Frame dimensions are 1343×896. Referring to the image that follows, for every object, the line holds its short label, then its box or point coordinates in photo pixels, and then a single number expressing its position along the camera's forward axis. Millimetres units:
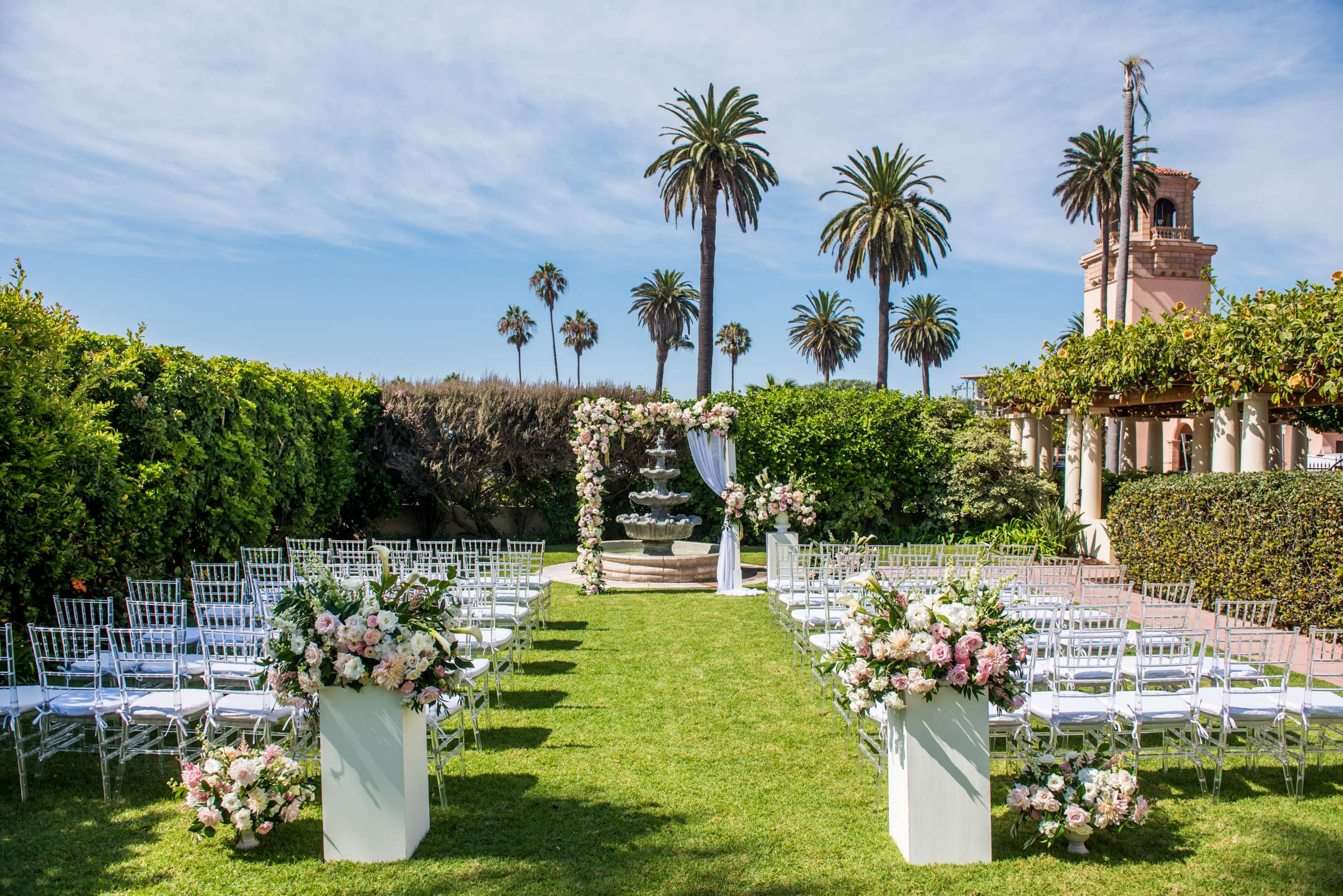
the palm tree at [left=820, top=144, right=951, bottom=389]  26281
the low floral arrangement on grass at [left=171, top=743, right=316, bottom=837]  4172
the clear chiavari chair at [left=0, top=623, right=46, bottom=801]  4875
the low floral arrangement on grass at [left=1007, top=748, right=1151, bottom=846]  4121
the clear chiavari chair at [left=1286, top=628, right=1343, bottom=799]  4910
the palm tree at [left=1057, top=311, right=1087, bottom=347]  41272
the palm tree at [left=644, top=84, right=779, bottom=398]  22094
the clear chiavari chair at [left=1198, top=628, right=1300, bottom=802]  4969
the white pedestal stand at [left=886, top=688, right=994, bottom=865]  4105
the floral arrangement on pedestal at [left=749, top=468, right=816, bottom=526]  13062
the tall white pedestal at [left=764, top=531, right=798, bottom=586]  12562
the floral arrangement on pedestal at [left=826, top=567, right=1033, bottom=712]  3967
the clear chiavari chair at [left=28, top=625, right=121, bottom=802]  4965
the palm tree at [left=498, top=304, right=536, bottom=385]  52938
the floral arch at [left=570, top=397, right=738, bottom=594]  13461
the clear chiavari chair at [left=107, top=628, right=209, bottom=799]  4910
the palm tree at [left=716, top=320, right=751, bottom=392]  57781
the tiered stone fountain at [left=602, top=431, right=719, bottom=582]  14352
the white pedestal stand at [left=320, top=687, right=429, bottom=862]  4125
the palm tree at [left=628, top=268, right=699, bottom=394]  46469
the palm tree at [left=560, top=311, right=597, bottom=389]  52375
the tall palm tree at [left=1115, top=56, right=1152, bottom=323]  24016
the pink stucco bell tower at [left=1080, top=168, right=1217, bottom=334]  33562
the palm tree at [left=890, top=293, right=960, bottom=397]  45562
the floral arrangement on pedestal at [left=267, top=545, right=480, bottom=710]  4020
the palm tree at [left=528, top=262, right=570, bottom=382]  49156
